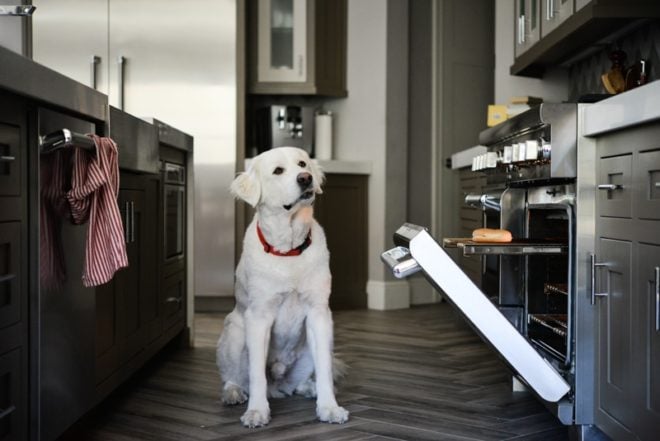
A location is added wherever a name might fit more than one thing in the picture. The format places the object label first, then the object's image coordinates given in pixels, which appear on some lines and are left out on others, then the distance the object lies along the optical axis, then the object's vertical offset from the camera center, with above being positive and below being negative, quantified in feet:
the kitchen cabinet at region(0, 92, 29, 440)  5.95 -0.48
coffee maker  18.44 +2.02
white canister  18.79 +1.86
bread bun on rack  7.96 -0.24
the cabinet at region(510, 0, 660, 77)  10.33 +2.73
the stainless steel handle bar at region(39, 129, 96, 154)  6.46 +0.59
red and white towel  6.98 +0.02
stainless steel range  7.09 -0.59
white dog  9.17 -0.72
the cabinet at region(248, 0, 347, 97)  18.29 +3.97
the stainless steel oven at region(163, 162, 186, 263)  12.09 +0.01
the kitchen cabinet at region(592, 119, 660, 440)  6.25 -0.61
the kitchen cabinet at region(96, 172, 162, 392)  8.73 -1.05
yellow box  13.41 +1.70
